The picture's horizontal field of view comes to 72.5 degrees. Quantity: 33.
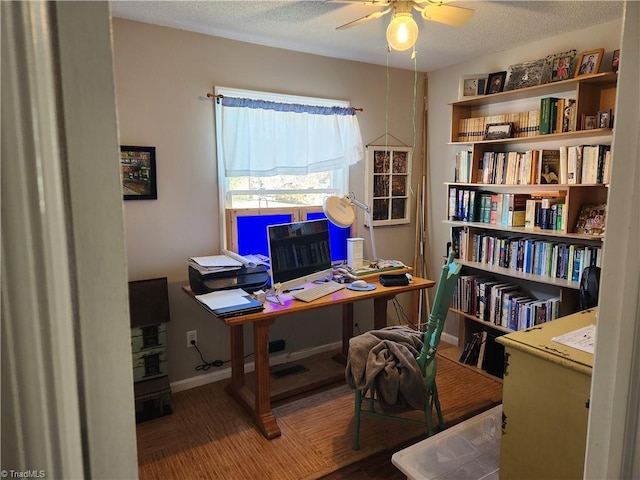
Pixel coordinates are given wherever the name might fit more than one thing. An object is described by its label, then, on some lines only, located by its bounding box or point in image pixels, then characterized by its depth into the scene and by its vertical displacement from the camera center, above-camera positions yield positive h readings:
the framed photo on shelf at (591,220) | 2.76 -0.24
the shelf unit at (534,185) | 2.75 +0.01
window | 3.06 +0.18
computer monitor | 2.70 -0.45
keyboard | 2.69 -0.69
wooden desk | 2.49 -0.98
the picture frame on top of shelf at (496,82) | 3.27 +0.75
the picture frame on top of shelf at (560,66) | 2.82 +0.76
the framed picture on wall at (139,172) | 2.74 +0.07
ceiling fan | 2.11 +0.83
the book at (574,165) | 2.79 +0.11
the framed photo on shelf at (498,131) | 3.20 +0.38
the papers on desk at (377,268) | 3.20 -0.64
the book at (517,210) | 3.20 -0.20
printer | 2.69 -0.61
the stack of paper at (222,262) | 2.71 -0.51
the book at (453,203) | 3.61 -0.17
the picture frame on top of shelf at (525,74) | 3.02 +0.76
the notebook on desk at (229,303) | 2.35 -0.67
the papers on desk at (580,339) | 1.25 -0.47
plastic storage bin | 1.76 -1.15
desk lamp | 3.03 -0.19
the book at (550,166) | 2.99 +0.11
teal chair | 2.22 -0.95
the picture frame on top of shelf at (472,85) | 3.40 +0.75
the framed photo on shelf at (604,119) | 2.60 +0.38
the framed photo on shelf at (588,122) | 2.71 +0.37
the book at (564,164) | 2.86 +0.12
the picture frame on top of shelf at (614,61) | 2.60 +0.72
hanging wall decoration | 3.82 +0.00
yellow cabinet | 1.18 -0.63
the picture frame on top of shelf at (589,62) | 2.64 +0.73
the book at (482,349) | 3.35 -1.27
